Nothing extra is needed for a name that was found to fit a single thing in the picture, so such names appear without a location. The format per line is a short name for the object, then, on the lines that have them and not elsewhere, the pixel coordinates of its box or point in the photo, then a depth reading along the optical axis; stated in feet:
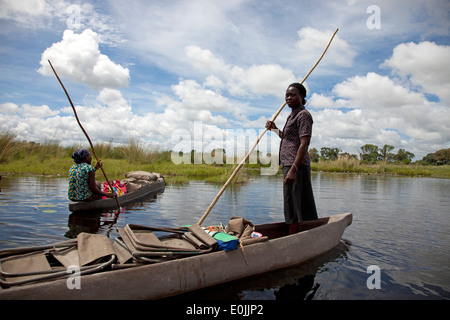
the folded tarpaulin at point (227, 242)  8.98
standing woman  10.94
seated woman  17.08
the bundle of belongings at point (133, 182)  22.91
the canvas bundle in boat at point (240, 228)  10.54
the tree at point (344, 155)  83.44
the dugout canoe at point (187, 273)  6.46
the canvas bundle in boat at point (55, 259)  6.75
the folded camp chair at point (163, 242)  8.09
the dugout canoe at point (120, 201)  17.70
